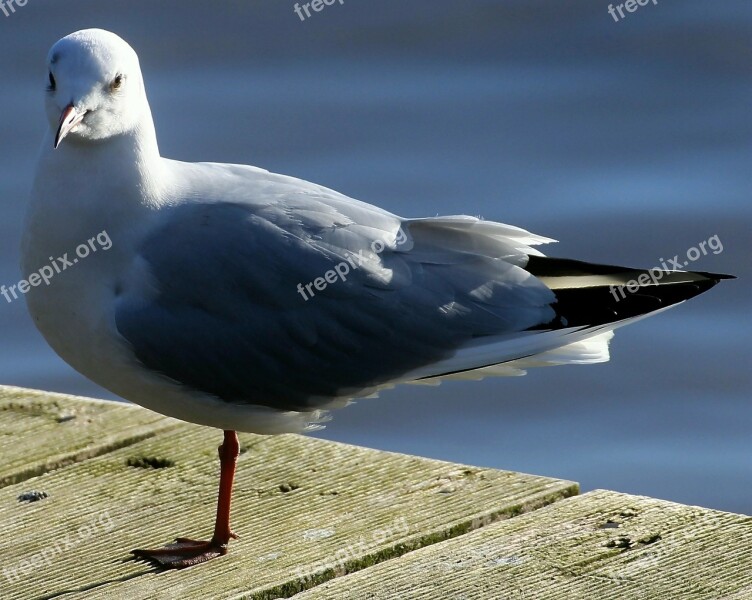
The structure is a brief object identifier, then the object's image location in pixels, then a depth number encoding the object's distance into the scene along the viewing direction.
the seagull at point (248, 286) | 8.33
